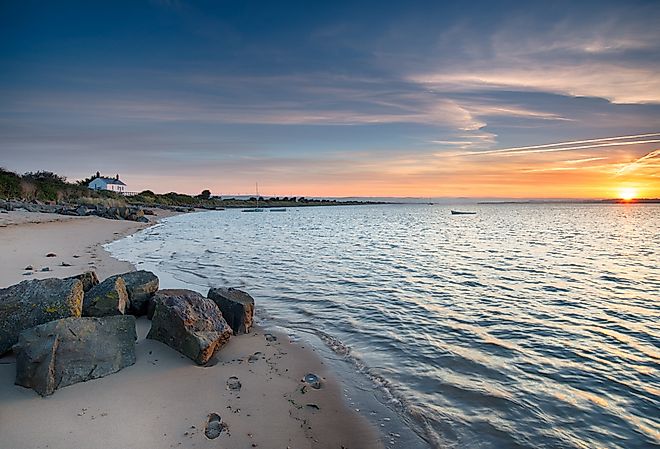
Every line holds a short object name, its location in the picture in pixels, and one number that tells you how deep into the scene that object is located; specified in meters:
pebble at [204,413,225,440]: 4.43
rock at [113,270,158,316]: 8.22
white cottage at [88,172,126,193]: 100.56
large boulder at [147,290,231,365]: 6.27
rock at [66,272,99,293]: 8.48
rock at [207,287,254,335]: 8.04
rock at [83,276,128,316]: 7.01
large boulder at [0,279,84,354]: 5.80
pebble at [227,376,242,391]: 5.61
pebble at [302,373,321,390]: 6.08
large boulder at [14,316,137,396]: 4.96
